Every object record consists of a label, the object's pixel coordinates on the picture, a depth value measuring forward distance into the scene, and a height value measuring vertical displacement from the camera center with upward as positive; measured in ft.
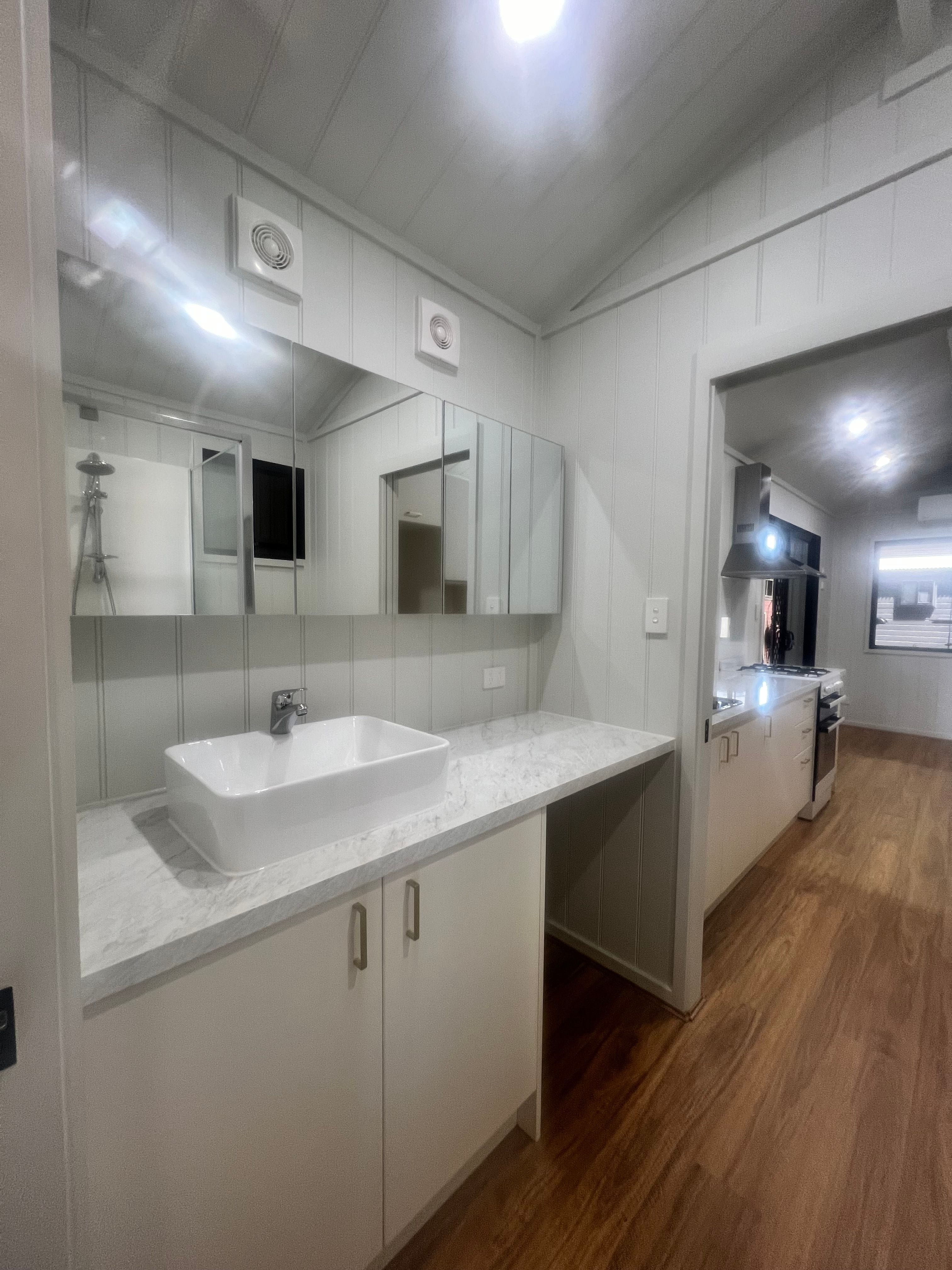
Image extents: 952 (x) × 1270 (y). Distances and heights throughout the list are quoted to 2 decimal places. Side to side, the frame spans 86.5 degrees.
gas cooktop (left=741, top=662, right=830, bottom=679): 10.79 -1.30
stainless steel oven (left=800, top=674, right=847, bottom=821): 10.05 -2.61
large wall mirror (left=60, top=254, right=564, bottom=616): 3.35 +1.09
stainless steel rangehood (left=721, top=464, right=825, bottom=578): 9.45 +1.47
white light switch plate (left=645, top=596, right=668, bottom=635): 5.53 -0.06
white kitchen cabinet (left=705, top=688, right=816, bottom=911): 6.67 -2.69
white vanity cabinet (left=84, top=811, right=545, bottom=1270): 2.25 -2.58
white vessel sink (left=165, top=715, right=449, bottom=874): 2.78 -1.21
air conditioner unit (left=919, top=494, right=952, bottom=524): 14.79 +3.11
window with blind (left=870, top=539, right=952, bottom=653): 15.90 +0.53
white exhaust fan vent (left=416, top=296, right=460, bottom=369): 5.29 +2.93
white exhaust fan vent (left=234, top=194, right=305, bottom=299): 4.03 +2.95
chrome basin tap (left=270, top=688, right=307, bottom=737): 4.19 -0.87
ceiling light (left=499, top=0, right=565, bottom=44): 3.62 +4.30
